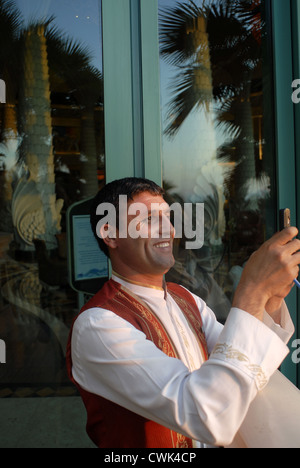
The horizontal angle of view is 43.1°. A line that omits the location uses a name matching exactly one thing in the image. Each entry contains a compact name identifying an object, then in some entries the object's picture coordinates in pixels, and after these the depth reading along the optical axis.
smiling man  0.90
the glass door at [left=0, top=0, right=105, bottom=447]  1.95
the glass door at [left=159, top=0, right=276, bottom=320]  1.99
